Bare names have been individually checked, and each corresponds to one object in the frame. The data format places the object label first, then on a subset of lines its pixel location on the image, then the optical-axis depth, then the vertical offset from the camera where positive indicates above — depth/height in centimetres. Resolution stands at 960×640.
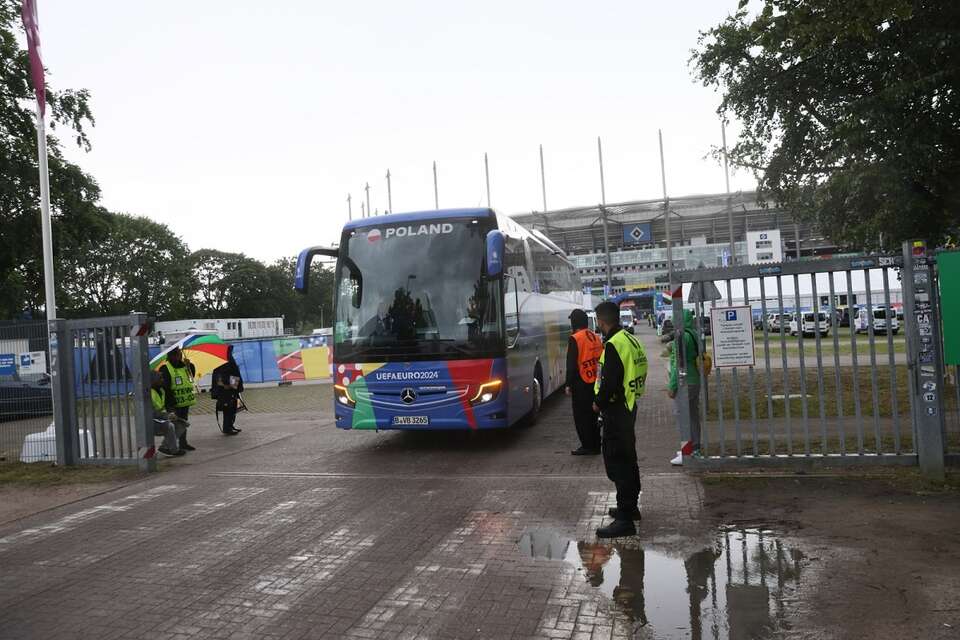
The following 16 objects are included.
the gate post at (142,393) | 1002 -51
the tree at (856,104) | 1031 +330
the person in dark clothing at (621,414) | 600 -72
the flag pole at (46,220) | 1132 +207
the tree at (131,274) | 5553 +610
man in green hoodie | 812 -60
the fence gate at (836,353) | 716 -42
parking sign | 767 -21
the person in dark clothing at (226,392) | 1409 -81
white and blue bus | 1001 +15
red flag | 1098 +466
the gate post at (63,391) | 1070 -46
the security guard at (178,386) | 1176 -54
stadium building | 7538 +919
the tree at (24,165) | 2130 +561
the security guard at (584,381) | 977 -72
